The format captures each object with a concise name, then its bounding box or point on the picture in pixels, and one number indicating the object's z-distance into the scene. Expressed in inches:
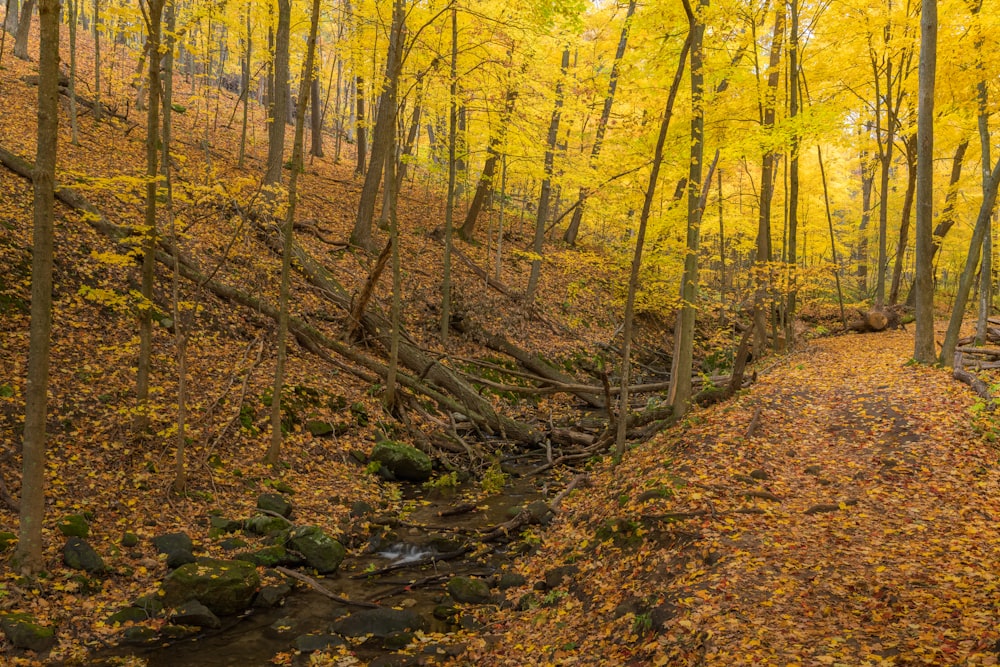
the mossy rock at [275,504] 342.6
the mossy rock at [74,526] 262.5
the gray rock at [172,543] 283.6
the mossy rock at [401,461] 436.1
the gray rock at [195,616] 247.3
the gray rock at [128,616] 238.5
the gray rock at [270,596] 272.7
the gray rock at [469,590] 285.3
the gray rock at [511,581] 296.4
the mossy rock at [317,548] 308.0
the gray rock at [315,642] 239.1
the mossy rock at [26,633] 209.8
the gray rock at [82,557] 252.1
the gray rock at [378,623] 254.4
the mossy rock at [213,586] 257.1
